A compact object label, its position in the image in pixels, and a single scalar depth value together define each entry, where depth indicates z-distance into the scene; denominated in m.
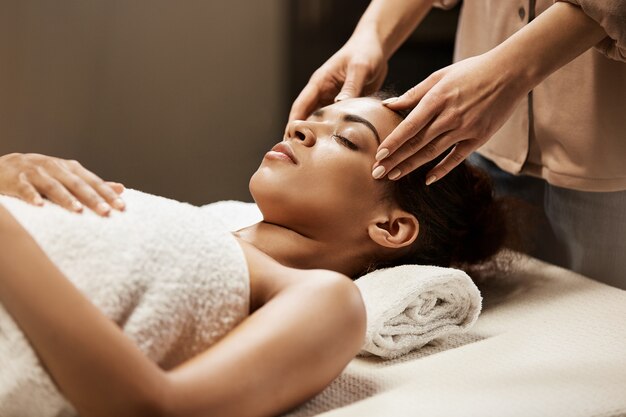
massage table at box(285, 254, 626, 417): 1.11
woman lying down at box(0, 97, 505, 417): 0.91
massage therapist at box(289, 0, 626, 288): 1.34
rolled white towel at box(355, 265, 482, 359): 1.33
